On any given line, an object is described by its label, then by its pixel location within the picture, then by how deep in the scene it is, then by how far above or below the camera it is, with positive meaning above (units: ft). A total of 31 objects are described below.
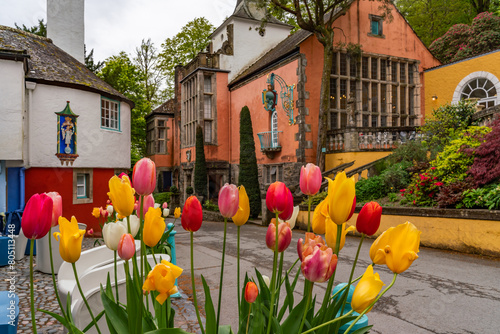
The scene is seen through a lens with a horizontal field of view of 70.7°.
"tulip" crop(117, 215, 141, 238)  4.82 -0.77
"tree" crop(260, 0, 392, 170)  47.16 +16.97
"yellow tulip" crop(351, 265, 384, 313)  3.30 -1.18
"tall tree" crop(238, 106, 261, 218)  57.88 +0.96
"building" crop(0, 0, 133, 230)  33.73 +5.13
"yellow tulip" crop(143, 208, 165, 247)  3.93 -0.67
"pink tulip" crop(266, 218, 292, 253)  4.35 -0.84
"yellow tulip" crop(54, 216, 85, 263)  3.75 -0.77
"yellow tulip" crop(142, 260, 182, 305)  3.40 -1.07
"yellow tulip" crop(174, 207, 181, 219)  10.13 -1.25
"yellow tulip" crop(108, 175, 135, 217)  3.91 -0.28
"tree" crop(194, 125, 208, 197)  68.69 +0.20
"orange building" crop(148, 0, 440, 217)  50.01 +12.69
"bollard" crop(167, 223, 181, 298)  17.82 -3.61
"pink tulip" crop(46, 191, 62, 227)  4.06 -0.46
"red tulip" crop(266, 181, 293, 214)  4.34 -0.37
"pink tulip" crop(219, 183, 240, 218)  4.05 -0.37
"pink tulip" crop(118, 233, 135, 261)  3.83 -0.85
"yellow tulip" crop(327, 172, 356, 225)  3.58 -0.33
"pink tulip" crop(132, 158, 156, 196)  3.97 -0.10
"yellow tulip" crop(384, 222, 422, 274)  3.49 -0.80
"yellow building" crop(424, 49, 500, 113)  49.16 +12.83
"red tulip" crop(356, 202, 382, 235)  3.90 -0.57
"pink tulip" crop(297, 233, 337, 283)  3.50 -0.96
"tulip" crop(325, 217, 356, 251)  4.20 -0.77
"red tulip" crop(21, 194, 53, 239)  3.53 -0.48
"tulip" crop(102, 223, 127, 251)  4.20 -0.78
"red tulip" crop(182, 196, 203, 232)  4.16 -0.54
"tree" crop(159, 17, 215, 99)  100.22 +36.14
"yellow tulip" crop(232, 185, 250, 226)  4.36 -0.51
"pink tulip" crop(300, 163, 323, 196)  4.50 -0.15
